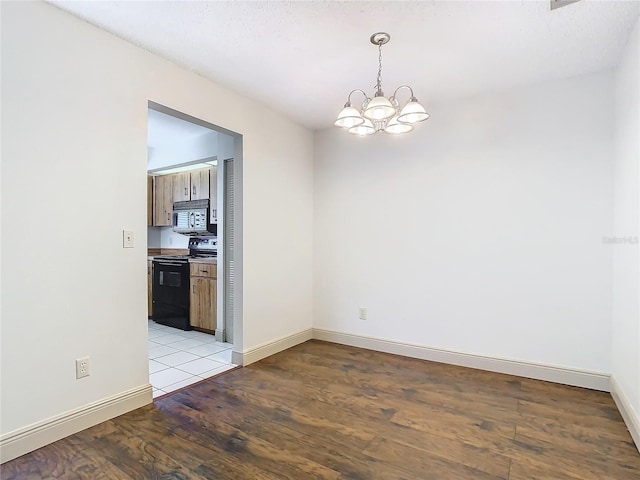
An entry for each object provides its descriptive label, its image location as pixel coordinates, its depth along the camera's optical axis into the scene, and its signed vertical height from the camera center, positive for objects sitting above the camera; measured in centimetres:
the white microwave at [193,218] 494 +27
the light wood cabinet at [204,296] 433 -73
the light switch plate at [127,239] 238 -1
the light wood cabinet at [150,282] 511 -65
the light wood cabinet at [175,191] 488 +67
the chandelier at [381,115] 226 +80
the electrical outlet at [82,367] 215 -79
